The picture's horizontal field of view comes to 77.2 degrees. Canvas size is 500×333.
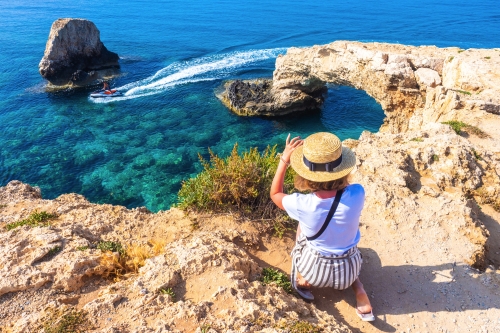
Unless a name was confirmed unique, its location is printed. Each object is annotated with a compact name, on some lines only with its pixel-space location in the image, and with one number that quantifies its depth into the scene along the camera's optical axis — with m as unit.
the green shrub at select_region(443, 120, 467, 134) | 10.84
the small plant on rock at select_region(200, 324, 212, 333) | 4.01
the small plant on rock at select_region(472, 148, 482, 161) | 9.09
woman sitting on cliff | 4.12
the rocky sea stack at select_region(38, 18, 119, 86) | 35.84
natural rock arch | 13.48
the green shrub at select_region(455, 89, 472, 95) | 14.10
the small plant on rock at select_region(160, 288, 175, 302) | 4.76
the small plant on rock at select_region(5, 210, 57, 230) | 7.27
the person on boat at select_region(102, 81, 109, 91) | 33.16
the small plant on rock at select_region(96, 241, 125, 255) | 6.12
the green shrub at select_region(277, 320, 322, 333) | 4.14
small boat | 32.47
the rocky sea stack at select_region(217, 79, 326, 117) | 28.89
